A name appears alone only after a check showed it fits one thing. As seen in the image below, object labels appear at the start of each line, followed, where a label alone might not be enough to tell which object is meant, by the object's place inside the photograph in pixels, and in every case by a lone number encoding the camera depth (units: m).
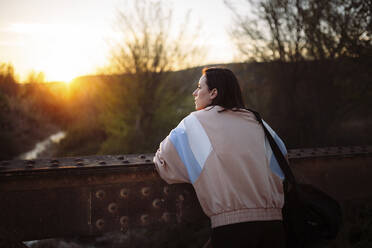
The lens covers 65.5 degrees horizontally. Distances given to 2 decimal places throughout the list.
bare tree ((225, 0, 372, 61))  7.41
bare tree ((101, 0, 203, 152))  13.02
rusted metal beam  2.00
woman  1.64
